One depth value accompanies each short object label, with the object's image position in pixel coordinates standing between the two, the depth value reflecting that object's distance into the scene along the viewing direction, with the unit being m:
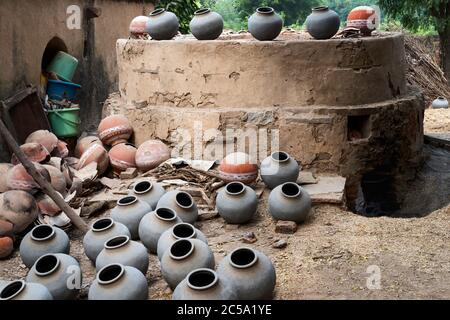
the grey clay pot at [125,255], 3.72
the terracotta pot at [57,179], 5.09
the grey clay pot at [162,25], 6.45
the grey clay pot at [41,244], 4.02
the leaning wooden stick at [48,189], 4.66
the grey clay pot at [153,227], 4.23
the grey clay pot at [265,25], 5.91
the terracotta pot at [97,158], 5.91
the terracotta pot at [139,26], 7.22
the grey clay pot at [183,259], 3.54
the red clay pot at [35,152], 5.31
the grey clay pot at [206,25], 6.14
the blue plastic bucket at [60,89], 7.31
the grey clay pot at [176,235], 3.92
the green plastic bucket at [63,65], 7.71
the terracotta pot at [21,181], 4.76
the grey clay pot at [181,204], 4.66
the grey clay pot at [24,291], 3.14
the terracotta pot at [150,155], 5.87
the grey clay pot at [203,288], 3.09
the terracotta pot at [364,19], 6.39
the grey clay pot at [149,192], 4.88
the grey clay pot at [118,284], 3.29
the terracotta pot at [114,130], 6.23
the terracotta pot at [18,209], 4.47
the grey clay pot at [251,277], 3.40
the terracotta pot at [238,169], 5.38
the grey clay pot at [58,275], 3.49
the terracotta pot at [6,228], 4.40
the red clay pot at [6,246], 4.34
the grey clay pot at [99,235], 4.06
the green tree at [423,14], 12.20
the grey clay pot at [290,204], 4.73
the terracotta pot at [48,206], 4.77
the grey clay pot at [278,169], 5.25
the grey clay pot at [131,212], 4.49
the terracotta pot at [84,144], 6.49
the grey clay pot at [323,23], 5.91
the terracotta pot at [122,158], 6.04
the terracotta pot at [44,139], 5.91
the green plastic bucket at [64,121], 6.85
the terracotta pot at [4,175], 4.88
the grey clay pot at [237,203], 4.79
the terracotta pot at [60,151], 5.95
